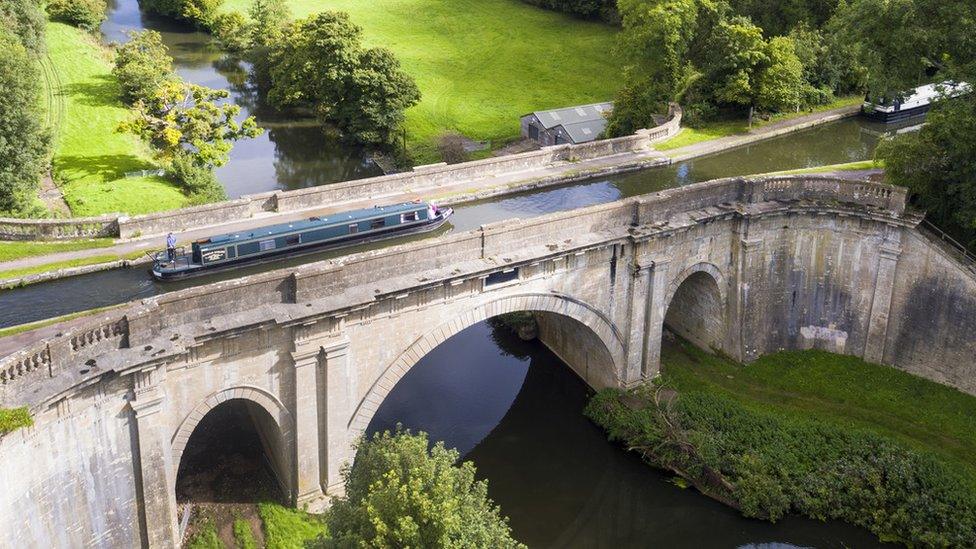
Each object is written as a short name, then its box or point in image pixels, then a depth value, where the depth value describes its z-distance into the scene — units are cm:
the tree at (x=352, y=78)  6419
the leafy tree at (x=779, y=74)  5353
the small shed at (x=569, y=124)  6301
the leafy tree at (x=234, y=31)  9356
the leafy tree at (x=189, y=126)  5262
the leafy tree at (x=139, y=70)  6431
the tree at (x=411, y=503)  1936
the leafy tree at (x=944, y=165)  3447
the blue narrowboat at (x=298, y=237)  3064
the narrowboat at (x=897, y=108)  5888
